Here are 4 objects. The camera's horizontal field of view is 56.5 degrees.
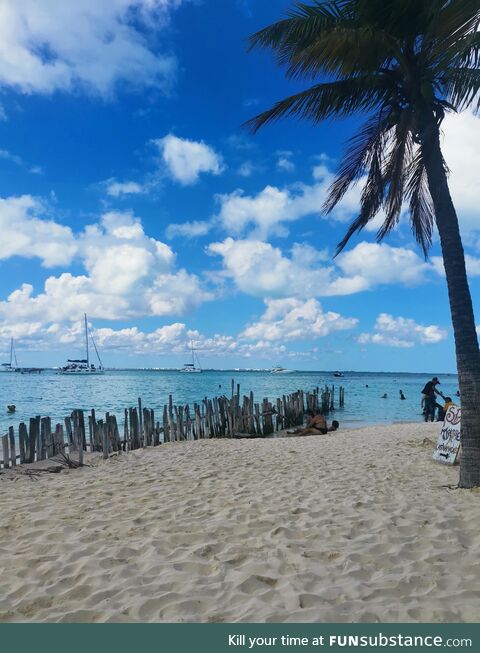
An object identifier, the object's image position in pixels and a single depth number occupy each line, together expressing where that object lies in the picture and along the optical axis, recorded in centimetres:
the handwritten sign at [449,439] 788
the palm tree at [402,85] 617
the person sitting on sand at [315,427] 1484
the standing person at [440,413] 1866
